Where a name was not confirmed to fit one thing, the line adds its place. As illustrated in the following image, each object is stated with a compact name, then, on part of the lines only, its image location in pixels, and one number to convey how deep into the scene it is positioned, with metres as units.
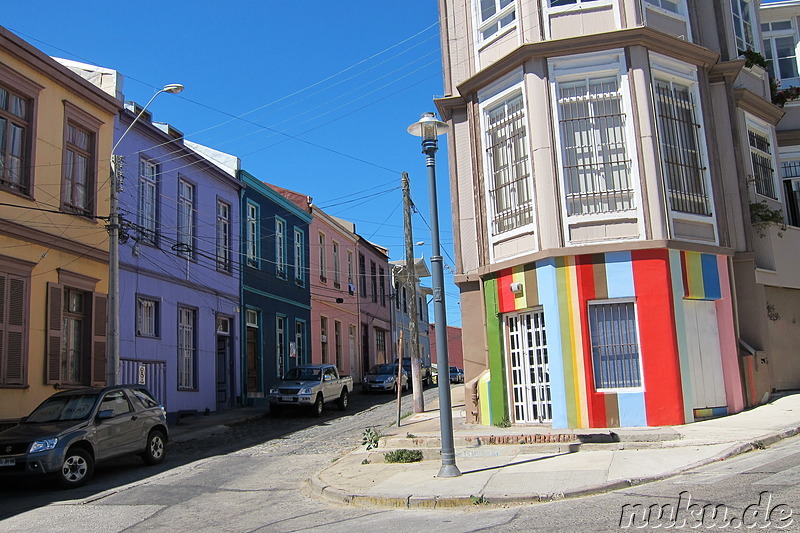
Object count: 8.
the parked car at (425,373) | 33.58
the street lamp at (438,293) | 10.01
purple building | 19.86
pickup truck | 21.73
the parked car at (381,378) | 30.27
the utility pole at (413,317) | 20.27
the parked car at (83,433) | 10.95
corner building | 13.29
